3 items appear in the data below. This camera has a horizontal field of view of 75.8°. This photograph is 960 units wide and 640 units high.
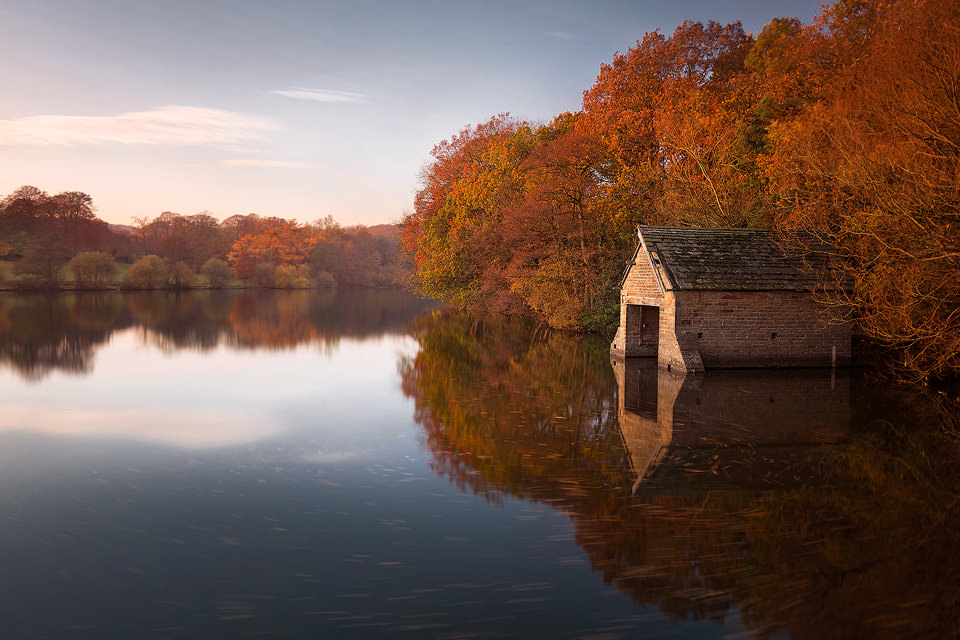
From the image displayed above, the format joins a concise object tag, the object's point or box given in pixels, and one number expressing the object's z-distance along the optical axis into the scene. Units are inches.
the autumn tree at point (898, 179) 522.3
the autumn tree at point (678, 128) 1038.4
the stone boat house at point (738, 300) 701.9
